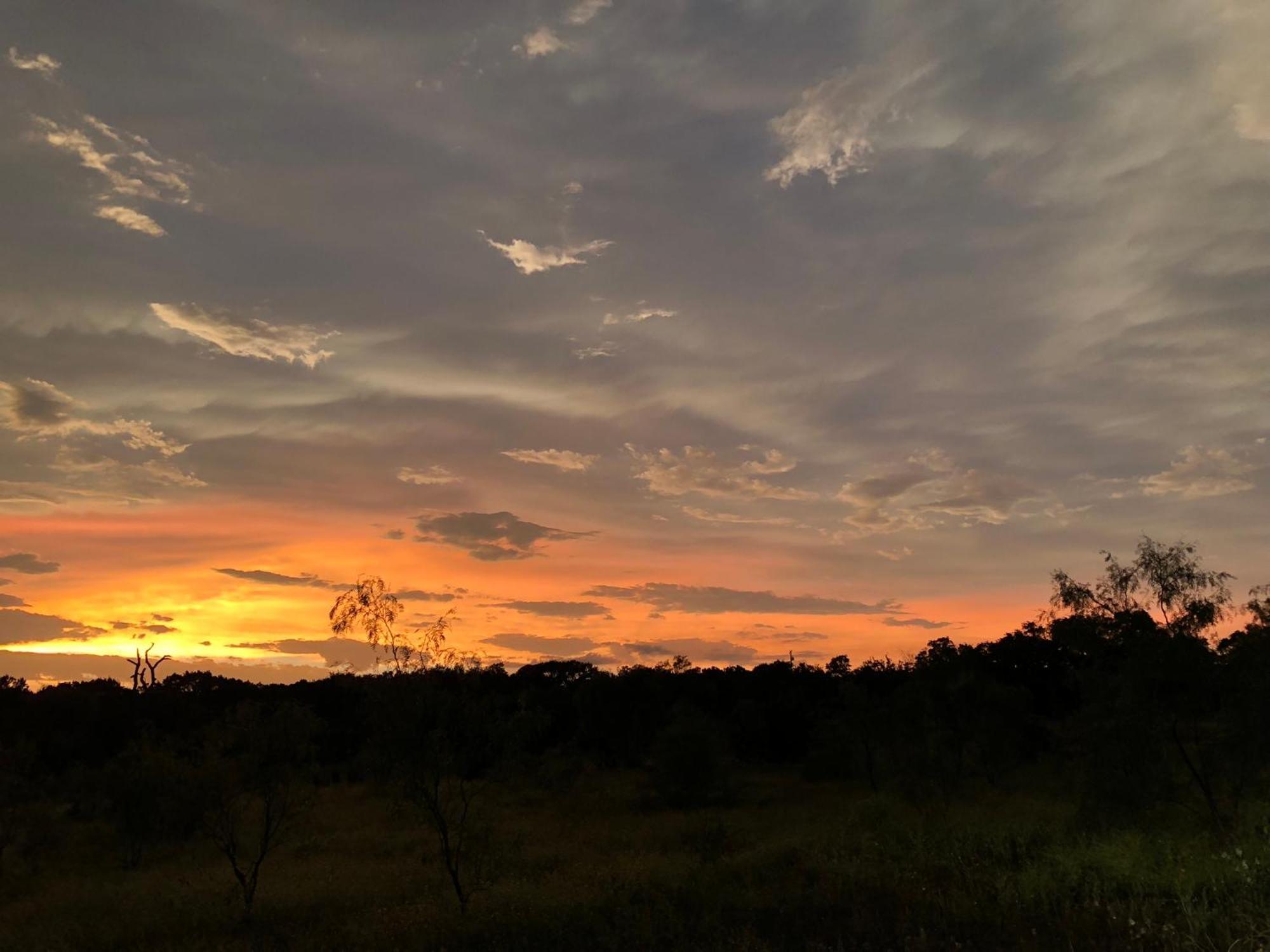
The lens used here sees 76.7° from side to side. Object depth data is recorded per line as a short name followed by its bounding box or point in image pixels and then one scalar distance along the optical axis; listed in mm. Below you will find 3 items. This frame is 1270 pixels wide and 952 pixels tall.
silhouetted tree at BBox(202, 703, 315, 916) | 28484
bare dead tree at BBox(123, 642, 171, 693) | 85688
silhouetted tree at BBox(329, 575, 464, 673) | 29406
